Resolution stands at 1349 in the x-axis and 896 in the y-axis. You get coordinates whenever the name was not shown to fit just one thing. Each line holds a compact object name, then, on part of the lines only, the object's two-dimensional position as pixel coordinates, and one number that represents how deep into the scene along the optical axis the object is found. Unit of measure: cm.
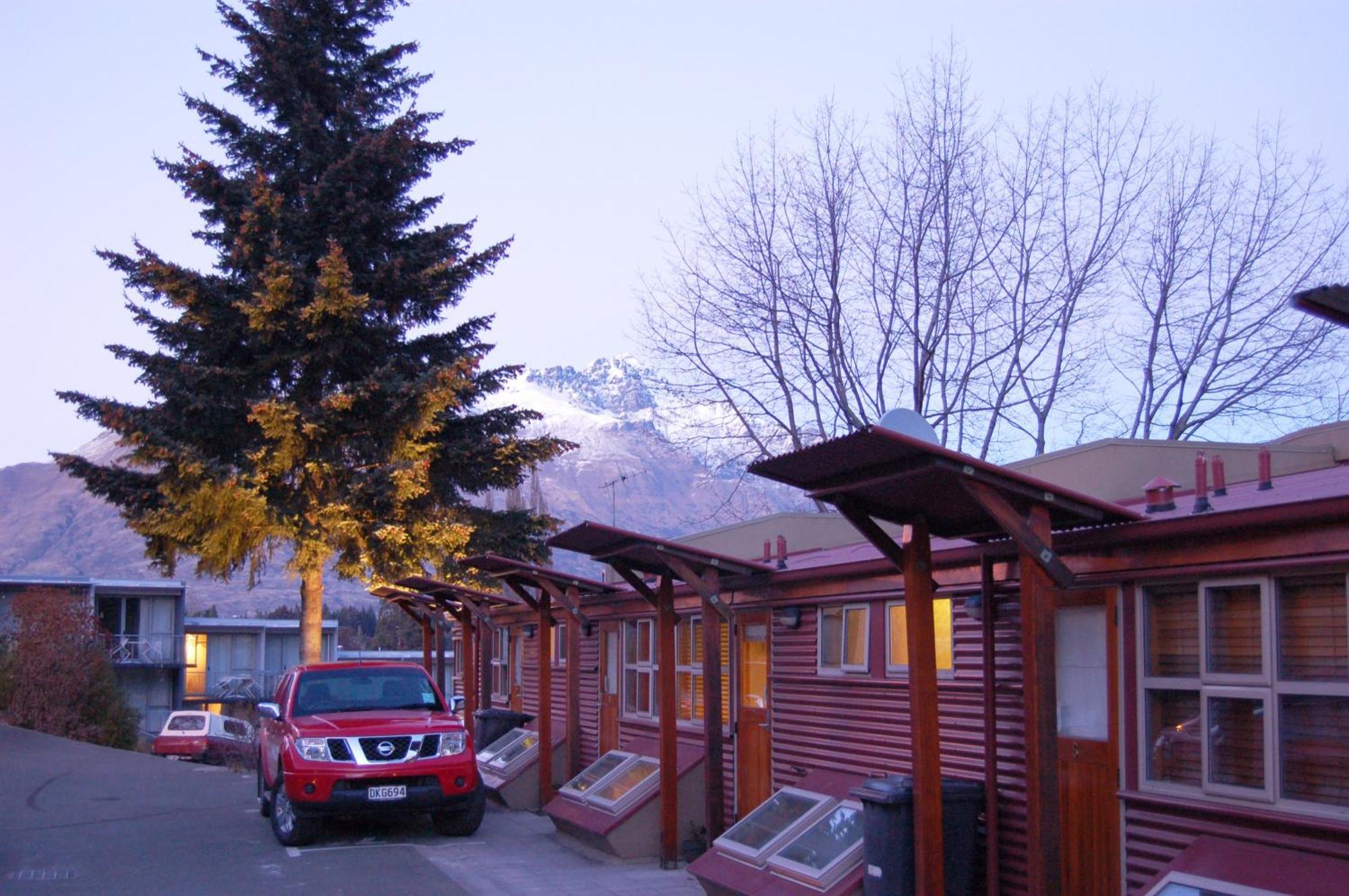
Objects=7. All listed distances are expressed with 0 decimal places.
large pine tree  2147
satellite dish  939
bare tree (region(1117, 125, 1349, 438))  2186
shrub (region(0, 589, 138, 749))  2814
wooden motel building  649
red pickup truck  1220
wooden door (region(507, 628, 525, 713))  2036
